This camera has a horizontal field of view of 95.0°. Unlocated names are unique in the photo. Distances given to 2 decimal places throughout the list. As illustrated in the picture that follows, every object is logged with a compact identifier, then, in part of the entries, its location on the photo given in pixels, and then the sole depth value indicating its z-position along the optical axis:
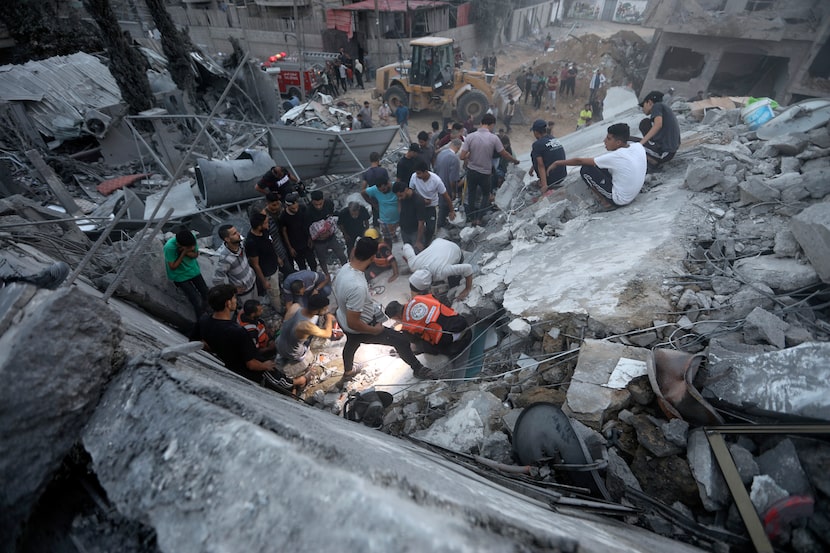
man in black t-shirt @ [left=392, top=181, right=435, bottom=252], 5.20
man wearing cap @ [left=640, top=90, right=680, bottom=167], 4.64
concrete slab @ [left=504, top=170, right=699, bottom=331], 3.01
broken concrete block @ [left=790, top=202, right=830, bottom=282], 2.39
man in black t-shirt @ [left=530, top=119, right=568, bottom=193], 5.26
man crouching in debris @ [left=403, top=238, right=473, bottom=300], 4.16
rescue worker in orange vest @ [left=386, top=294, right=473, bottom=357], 3.63
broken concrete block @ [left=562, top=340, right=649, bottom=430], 2.22
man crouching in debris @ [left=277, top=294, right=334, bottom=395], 3.63
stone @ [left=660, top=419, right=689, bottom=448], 1.91
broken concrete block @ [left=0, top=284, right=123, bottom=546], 0.94
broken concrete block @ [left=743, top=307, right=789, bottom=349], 2.20
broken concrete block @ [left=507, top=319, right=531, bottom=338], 3.17
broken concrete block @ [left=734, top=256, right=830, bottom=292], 2.57
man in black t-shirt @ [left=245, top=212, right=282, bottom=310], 4.24
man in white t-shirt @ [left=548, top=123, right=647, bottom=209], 4.16
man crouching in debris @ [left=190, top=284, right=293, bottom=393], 2.81
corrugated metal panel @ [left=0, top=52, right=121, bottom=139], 9.37
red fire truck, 14.56
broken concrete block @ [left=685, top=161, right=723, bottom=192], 3.98
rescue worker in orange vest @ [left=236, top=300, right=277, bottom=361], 3.55
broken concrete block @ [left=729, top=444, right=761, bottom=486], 1.71
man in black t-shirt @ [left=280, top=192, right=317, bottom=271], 4.75
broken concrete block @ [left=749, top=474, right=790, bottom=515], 1.59
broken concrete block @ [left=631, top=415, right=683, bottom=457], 1.93
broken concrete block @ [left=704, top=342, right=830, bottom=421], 1.73
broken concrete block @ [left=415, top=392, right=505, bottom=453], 2.44
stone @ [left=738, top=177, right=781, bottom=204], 3.48
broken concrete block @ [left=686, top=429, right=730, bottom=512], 1.72
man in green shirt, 3.93
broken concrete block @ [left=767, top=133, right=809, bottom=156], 4.08
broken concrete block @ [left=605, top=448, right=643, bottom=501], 1.87
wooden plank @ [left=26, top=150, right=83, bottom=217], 5.07
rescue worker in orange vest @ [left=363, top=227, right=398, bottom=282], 5.55
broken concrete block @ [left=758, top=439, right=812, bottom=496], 1.60
